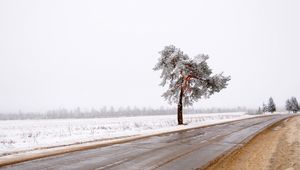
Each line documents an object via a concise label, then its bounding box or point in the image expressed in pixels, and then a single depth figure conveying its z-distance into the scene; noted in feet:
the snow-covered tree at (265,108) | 429.79
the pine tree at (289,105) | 425.11
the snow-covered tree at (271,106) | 400.88
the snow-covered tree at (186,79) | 127.34
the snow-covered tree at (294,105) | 417.08
